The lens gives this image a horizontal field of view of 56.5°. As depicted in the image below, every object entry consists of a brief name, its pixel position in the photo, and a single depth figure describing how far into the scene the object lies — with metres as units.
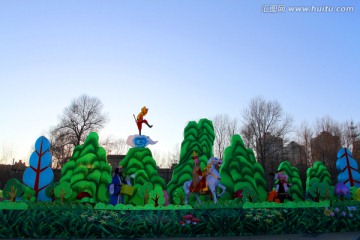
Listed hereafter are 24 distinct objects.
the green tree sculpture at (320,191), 13.62
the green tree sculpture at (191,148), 15.46
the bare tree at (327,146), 34.56
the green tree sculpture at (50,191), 12.66
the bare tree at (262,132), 32.75
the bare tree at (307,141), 38.22
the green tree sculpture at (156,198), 11.27
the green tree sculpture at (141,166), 14.86
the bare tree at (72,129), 33.66
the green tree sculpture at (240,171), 14.38
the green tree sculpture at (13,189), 11.39
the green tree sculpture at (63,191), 11.66
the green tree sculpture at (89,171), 13.58
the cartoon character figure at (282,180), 12.72
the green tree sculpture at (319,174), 15.99
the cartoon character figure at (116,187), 12.48
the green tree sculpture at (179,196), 13.90
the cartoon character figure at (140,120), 15.52
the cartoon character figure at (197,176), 12.68
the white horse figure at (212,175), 12.47
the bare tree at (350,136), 38.50
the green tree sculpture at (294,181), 15.30
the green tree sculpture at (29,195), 12.46
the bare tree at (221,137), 35.49
